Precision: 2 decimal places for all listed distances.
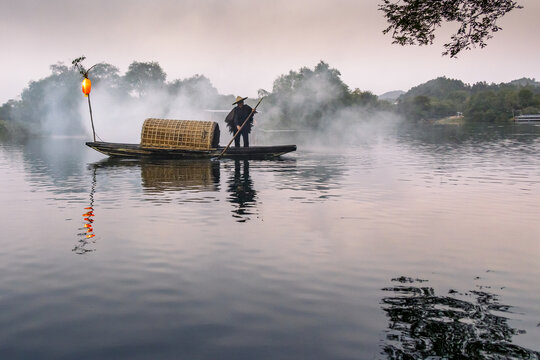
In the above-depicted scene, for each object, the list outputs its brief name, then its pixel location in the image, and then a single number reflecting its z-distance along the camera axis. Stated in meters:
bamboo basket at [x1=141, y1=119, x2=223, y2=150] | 24.09
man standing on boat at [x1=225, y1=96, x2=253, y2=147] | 24.55
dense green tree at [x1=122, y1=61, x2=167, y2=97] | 129.75
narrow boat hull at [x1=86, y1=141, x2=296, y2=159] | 23.64
